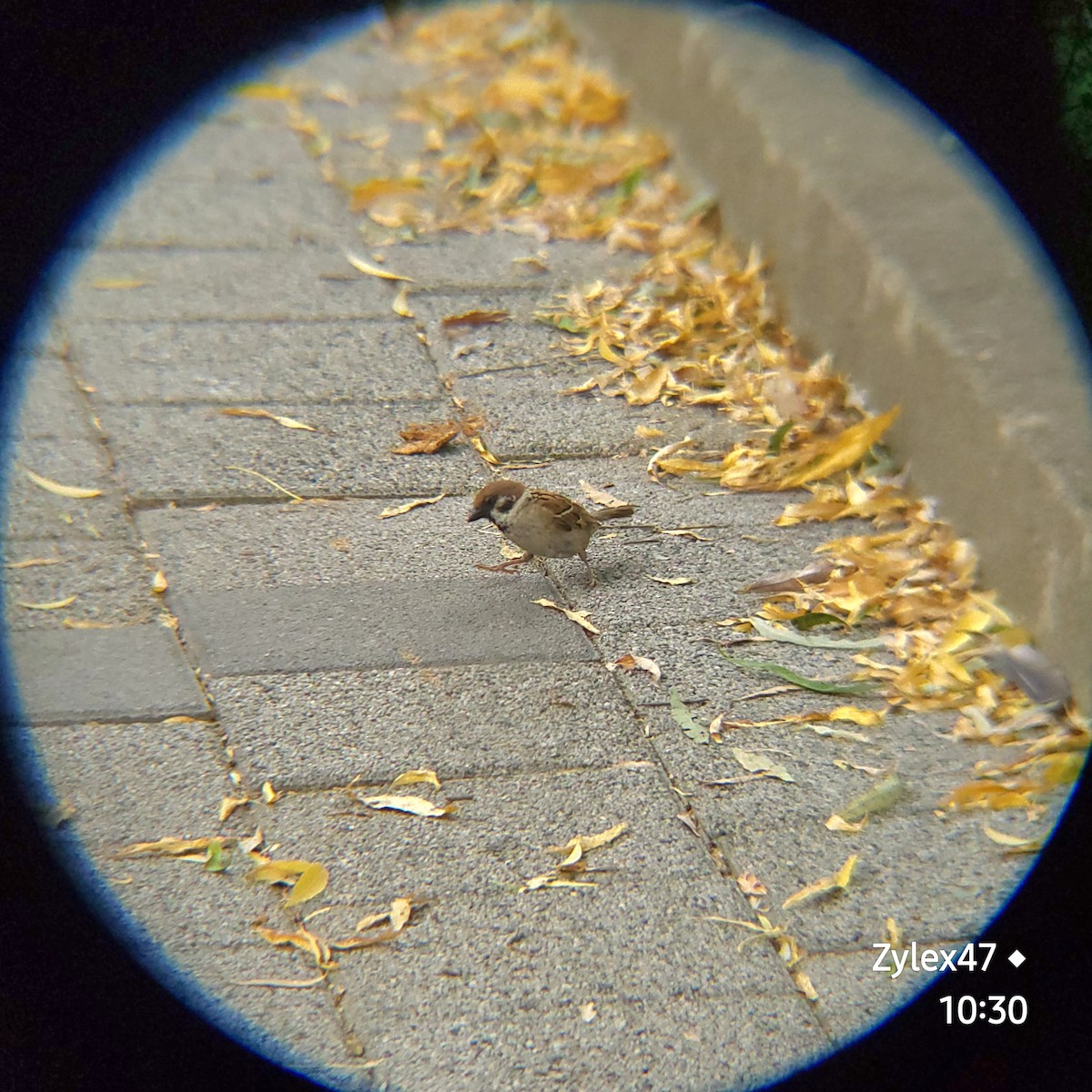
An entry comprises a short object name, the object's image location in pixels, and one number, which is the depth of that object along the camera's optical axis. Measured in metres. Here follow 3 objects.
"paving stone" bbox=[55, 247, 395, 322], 5.93
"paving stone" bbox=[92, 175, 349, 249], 6.51
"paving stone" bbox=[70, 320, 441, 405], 5.40
